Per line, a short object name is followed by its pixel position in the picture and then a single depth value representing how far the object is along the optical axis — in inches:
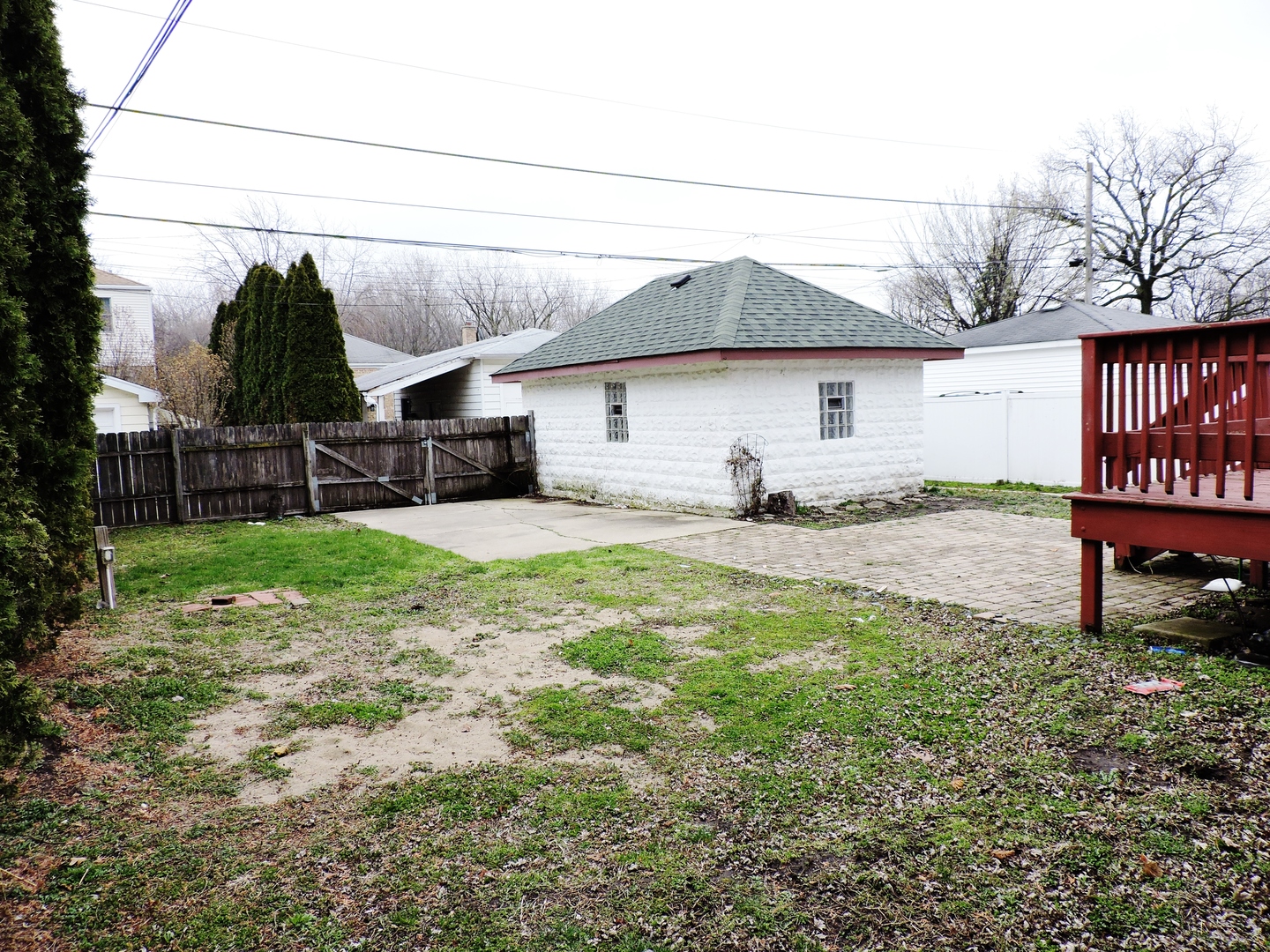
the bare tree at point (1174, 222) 1277.1
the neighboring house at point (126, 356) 934.4
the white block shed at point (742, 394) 502.9
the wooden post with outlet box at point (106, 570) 292.4
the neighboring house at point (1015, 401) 643.5
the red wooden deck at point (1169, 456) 189.2
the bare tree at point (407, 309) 1974.7
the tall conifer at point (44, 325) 156.3
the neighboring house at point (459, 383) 844.6
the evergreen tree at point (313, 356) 751.1
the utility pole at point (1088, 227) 860.6
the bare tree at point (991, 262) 1285.7
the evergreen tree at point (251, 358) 864.9
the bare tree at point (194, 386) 885.2
